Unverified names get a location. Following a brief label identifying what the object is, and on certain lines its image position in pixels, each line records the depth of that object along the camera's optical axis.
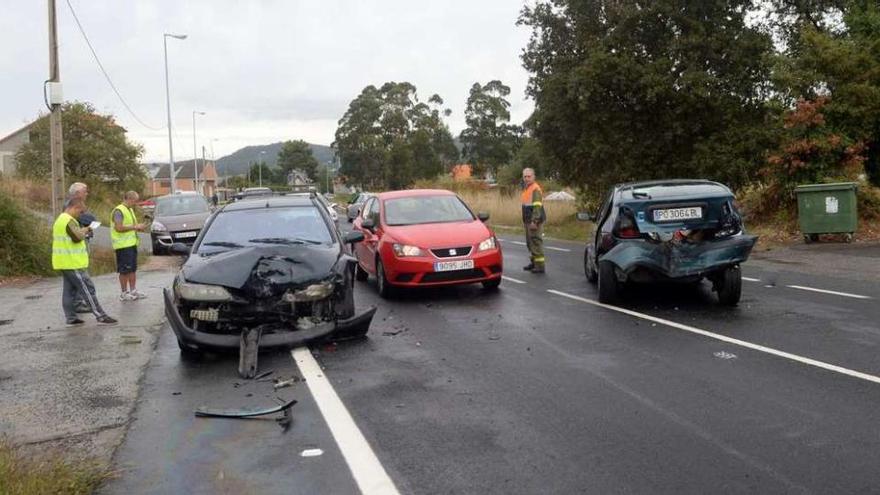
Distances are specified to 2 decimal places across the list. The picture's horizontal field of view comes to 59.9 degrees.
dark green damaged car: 8.83
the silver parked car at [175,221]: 19.17
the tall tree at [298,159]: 149.62
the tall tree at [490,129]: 99.44
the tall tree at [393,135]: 89.06
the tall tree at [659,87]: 23.12
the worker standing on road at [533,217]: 13.05
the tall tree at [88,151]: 38.16
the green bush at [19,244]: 14.94
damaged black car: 7.08
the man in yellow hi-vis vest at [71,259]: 9.23
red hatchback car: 10.57
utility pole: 15.59
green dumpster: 15.74
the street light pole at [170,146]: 42.84
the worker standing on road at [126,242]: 11.20
